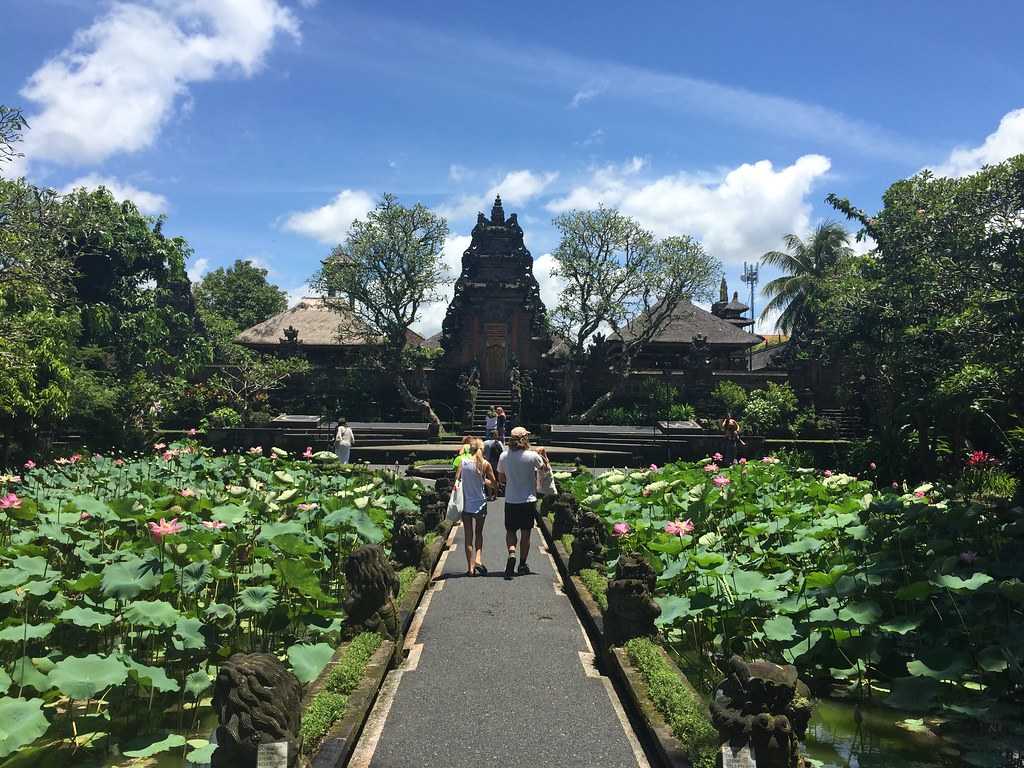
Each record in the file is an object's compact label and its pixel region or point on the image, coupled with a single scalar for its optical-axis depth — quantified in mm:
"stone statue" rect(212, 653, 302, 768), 3592
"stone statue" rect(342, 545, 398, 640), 6223
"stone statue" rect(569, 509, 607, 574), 8906
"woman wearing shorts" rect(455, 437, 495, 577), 9047
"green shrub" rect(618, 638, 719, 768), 4113
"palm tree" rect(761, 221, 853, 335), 43531
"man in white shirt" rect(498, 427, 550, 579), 8820
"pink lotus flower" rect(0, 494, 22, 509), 7344
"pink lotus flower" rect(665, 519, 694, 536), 6252
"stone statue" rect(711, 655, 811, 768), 3660
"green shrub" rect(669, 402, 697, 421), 33094
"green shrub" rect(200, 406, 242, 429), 29672
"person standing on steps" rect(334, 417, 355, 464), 18219
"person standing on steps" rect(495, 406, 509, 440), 24825
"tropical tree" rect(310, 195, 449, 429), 34281
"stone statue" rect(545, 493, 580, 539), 11430
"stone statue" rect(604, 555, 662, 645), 6043
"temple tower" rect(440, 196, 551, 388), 39156
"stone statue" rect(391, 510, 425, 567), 9109
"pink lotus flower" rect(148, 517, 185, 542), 5699
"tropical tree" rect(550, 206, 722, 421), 34719
